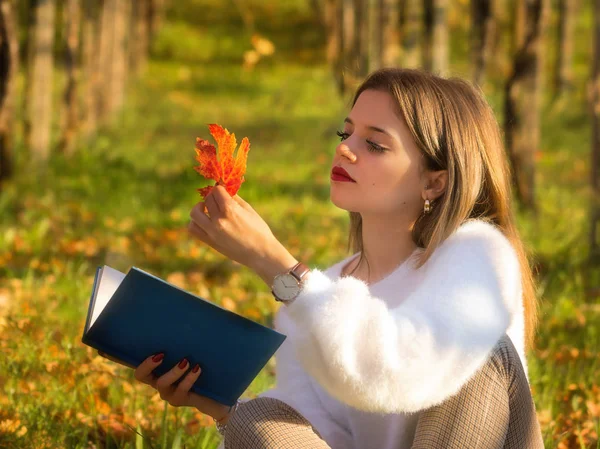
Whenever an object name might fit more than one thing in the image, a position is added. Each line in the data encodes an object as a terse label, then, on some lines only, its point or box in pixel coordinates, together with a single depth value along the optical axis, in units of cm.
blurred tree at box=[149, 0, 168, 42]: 2202
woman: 190
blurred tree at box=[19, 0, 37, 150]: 768
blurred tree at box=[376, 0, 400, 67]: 936
